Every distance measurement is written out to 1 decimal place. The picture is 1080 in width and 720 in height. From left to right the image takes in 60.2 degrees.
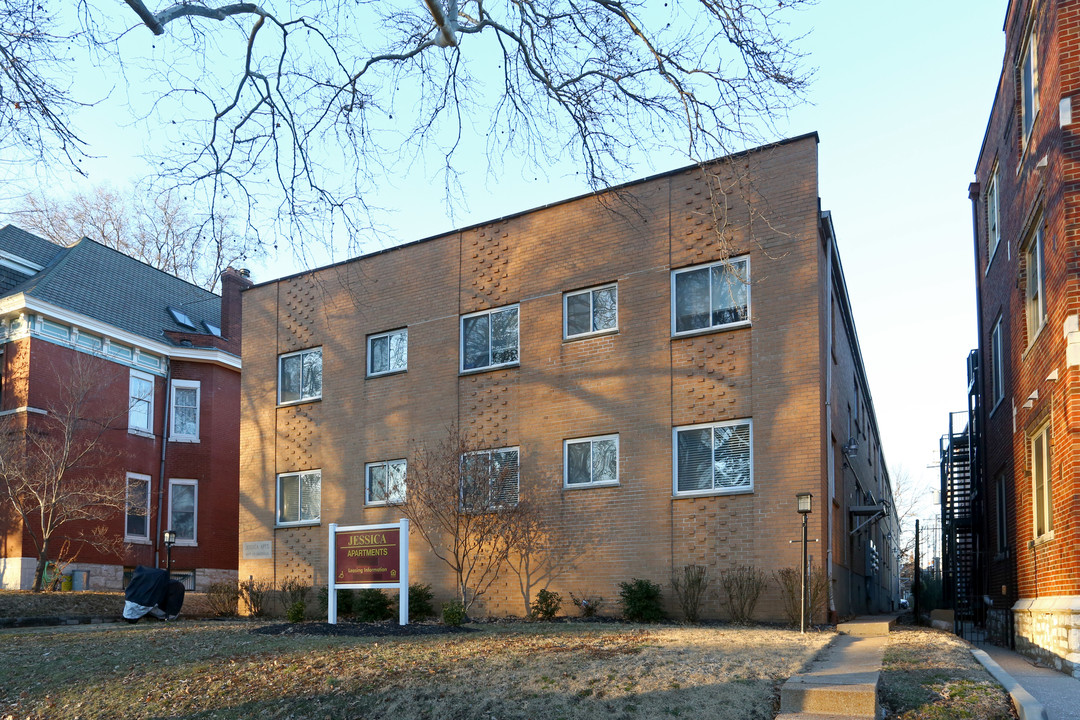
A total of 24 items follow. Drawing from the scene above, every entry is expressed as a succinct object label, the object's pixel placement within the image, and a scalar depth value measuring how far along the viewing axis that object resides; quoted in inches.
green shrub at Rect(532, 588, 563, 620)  658.8
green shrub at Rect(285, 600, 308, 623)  718.5
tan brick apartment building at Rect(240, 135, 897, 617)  619.2
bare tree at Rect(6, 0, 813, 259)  289.3
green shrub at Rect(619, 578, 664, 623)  614.5
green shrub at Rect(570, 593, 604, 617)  652.1
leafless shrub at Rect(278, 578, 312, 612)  810.8
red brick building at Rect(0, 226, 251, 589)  957.2
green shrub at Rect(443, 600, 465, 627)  573.0
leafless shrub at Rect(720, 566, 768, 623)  592.1
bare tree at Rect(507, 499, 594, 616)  684.7
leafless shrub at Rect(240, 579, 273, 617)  846.3
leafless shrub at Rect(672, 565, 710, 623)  611.8
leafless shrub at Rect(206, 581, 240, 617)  852.6
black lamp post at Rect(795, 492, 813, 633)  519.5
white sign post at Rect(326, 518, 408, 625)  590.9
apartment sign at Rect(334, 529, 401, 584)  601.9
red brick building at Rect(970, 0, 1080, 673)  460.4
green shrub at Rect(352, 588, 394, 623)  741.3
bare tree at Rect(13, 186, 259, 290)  1339.8
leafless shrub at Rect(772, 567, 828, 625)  578.6
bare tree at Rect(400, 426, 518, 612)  690.2
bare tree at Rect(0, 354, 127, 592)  856.9
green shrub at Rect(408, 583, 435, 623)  730.8
